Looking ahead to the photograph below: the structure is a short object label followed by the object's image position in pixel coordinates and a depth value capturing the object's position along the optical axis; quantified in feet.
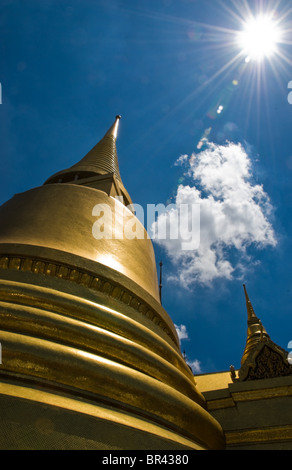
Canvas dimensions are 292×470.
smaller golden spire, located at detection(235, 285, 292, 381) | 17.84
